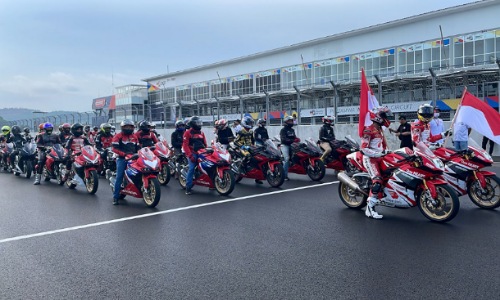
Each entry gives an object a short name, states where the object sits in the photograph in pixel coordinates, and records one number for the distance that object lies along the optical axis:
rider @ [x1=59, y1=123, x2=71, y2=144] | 14.80
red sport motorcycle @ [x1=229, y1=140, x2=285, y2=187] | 11.48
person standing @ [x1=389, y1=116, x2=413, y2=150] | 13.32
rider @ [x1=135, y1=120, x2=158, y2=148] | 10.59
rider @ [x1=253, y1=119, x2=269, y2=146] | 13.08
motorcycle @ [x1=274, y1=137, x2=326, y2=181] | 12.30
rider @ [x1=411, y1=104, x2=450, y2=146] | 10.72
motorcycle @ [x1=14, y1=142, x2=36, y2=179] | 15.88
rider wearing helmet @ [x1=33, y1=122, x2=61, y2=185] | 14.09
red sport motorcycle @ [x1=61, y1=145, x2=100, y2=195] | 11.28
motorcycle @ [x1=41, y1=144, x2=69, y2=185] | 13.10
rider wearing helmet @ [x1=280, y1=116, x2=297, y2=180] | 12.67
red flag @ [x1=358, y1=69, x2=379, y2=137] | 8.28
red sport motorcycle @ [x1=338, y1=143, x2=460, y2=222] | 6.95
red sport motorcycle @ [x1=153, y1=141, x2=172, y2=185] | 12.38
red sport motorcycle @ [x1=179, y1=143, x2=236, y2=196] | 10.34
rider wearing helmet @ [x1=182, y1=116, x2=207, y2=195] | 10.84
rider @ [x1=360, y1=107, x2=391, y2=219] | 7.59
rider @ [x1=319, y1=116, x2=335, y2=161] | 12.83
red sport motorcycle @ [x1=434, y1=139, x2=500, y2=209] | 7.83
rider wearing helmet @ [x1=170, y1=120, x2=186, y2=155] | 13.82
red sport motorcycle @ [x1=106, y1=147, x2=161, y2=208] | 9.11
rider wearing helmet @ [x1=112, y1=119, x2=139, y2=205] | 9.73
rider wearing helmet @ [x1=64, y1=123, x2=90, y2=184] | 12.27
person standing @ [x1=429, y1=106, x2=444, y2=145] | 11.84
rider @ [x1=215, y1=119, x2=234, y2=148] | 13.25
